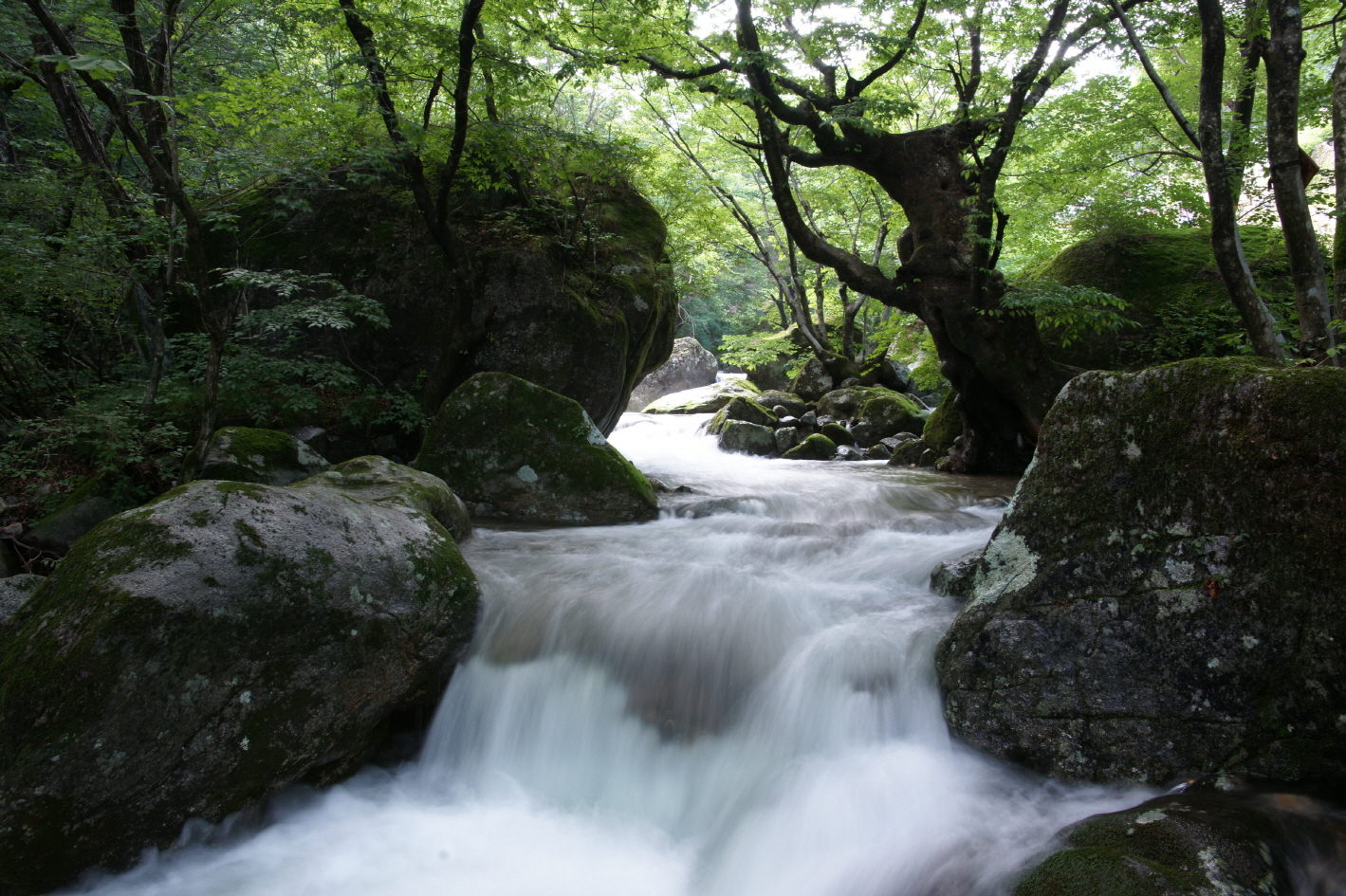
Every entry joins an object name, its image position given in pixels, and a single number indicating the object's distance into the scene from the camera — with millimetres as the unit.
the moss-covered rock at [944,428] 11094
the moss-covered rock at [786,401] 18031
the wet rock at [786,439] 14562
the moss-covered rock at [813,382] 19031
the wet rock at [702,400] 20083
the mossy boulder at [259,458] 5383
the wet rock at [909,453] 11547
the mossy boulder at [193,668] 2350
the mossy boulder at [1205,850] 1843
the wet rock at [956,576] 3957
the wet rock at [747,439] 14641
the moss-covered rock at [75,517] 4961
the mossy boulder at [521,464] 6770
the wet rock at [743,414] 16141
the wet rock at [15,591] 3296
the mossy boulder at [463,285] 8492
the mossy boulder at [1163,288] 8633
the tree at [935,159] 8273
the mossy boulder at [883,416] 14789
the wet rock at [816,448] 13414
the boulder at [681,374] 26094
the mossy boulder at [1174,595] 2330
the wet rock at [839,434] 14367
